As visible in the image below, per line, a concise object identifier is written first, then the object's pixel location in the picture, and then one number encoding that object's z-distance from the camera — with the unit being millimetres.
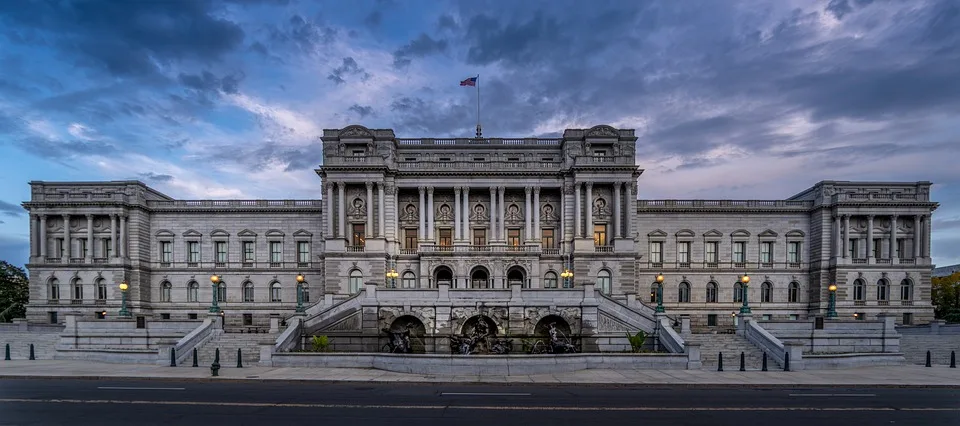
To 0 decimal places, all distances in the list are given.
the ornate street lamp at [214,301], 33500
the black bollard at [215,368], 22453
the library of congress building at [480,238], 51938
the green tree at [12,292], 56469
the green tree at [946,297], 56062
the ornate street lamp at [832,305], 36469
